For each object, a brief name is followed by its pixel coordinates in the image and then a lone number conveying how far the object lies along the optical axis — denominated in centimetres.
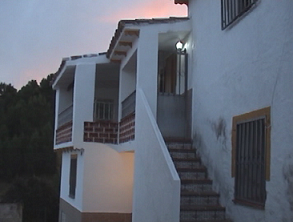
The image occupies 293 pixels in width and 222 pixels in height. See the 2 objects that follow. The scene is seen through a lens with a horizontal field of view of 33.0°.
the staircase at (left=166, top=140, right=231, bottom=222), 876
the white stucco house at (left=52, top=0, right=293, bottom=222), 738
